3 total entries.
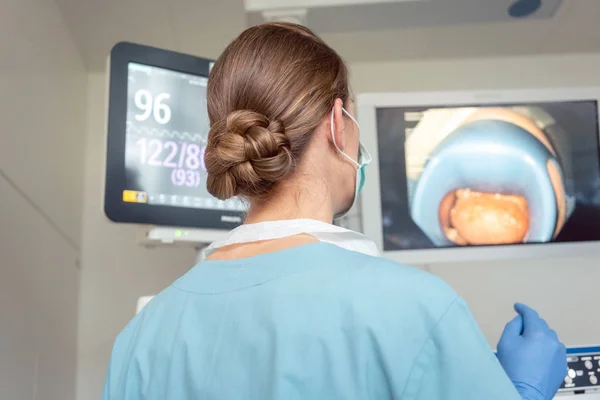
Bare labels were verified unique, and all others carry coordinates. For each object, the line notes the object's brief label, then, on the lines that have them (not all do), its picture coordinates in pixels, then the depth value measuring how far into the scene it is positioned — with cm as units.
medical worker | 72
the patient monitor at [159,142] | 154
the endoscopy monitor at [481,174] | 172
